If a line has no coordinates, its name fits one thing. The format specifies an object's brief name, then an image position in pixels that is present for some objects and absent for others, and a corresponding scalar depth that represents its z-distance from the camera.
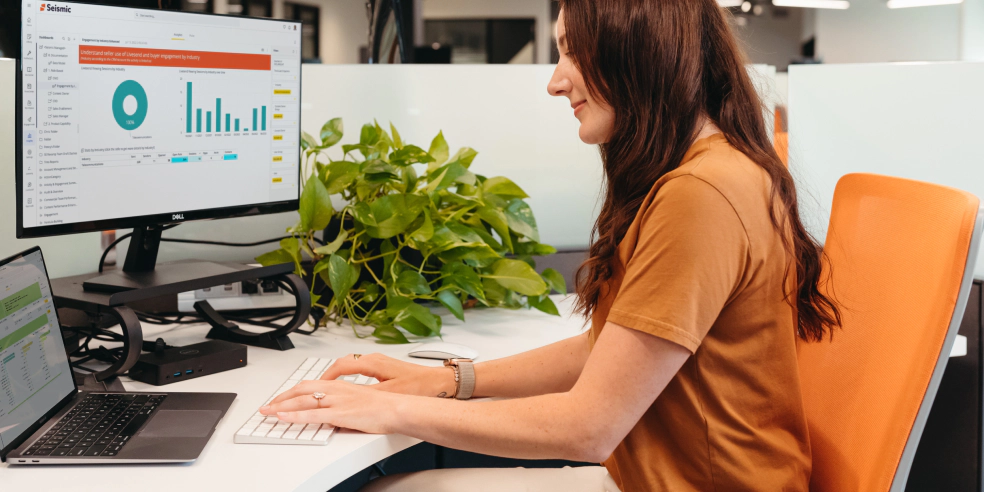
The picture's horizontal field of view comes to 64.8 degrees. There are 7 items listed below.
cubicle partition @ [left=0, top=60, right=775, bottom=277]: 1.67
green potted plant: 1.36
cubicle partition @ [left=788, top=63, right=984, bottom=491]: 1.61
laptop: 0.83
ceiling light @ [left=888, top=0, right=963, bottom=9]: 8.39
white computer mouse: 1.21
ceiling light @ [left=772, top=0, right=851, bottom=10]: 9.19
